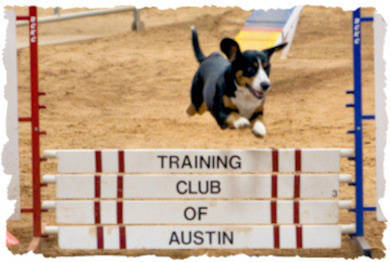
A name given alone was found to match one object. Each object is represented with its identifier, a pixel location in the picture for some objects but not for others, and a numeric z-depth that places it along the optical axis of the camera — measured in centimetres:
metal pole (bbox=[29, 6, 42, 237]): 1355
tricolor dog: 1125
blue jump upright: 1346
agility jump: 1328
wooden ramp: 1513
